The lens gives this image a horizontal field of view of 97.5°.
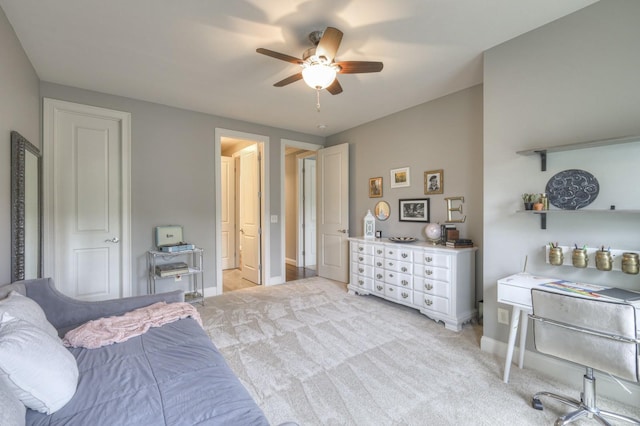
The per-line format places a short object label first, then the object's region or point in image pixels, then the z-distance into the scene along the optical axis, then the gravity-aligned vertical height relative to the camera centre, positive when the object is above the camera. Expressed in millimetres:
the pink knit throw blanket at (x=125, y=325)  1600 -706
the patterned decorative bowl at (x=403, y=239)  3598 -354
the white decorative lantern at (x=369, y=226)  4227 -200
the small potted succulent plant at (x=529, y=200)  2160 +91
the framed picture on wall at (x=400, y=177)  3906 +501
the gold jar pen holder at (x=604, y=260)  1816 -317
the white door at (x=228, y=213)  5887 +15
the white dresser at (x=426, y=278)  2941 -761
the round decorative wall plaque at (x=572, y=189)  1946 +162
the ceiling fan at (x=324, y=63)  1948 +1116
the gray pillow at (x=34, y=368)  963 -562
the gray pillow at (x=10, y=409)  812 -595
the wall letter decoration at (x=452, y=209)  3337 +39
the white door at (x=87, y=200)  3033 +171
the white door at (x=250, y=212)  4637 +25
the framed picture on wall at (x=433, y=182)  3514 +390
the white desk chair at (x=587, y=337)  1405 -686
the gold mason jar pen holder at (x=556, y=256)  2014 -319
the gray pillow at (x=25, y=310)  1245 -452
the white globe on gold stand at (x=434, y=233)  3412 -252
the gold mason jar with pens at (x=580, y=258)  1904 -316
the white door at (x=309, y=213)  6246 +3
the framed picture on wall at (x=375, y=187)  4289 +394
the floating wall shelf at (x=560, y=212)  1761 -3
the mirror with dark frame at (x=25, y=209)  2143 +51
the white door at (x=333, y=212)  4680 +15
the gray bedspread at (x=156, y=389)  1035 -752
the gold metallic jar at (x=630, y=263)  1718 -324
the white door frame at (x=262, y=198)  4102 +247
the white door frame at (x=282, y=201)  4738 +210
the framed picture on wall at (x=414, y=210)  3694 +35
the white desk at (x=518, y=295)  1925 -592
